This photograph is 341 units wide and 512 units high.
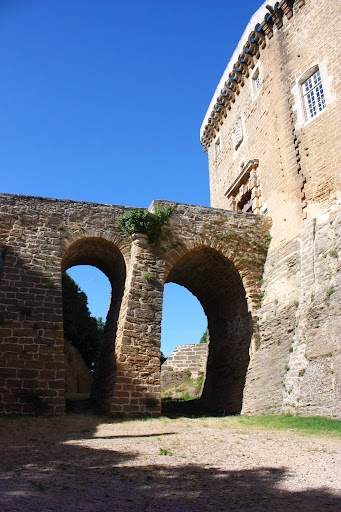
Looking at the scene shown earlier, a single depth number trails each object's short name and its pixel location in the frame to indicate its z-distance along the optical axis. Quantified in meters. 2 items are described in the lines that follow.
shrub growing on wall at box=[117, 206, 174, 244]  10.93
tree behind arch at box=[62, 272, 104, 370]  22.14
